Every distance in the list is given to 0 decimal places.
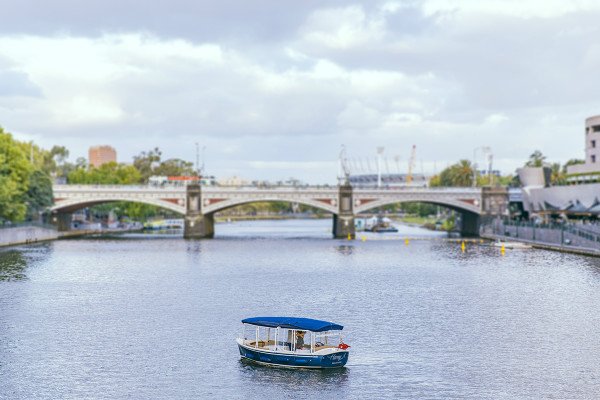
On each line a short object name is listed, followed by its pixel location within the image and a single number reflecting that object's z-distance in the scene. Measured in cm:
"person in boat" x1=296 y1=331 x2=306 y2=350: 5709
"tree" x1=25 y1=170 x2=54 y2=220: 17350
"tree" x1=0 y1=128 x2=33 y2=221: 15125
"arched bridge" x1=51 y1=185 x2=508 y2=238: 18962
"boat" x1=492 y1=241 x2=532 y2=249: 15125
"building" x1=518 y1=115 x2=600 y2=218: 16375
